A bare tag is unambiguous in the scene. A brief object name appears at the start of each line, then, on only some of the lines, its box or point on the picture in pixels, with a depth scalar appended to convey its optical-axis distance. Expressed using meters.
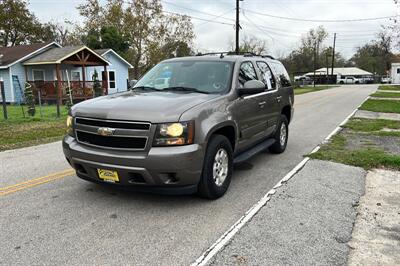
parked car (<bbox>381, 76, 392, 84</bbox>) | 78.19
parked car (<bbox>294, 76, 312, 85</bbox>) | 74.20
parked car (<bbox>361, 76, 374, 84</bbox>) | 81.62
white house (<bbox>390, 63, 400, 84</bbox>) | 73.19
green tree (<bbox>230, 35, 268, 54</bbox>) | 66.28
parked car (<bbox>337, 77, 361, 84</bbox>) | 82.19
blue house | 25.11
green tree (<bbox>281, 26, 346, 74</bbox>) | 91.69
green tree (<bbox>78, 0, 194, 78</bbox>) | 42.22
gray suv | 4.25
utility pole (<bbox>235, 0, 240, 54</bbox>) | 30.79
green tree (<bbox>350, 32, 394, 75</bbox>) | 95.94
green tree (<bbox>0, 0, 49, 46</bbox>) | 41.91
